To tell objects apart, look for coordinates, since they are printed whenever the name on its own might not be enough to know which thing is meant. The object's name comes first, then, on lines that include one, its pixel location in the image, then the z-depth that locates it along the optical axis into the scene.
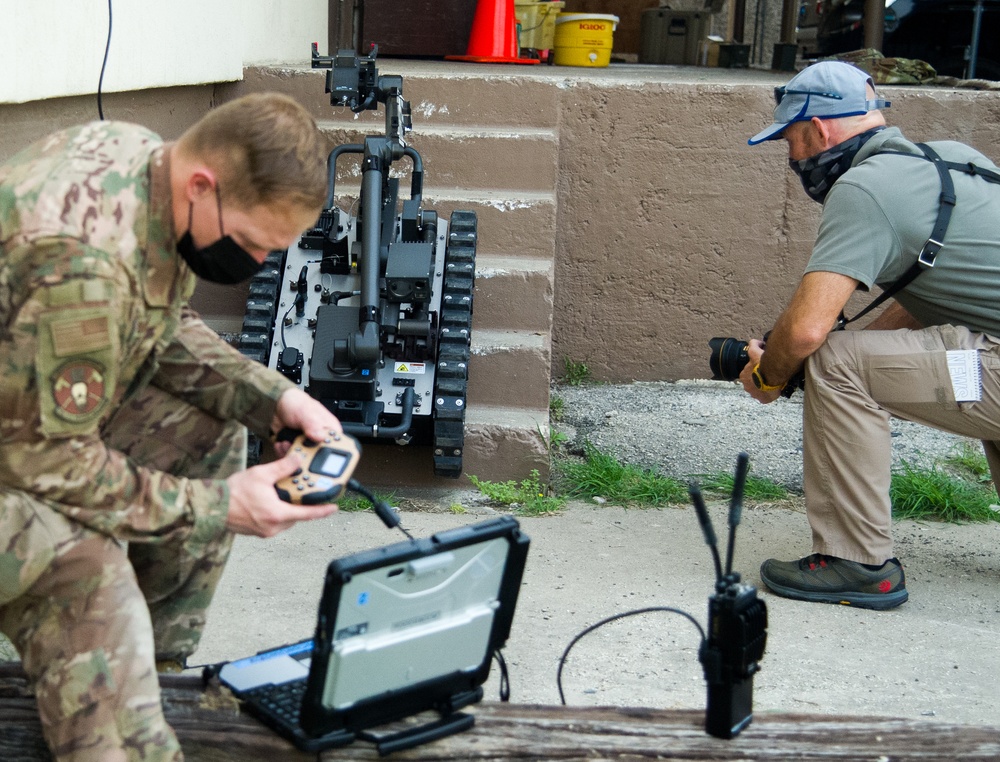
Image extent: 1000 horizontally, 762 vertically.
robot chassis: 4.23
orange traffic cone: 7.86
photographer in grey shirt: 3.52
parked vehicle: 8.81
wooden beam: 2.28
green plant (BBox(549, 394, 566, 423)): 5.46
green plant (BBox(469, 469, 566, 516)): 4.41
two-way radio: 2.26
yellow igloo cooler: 7.95
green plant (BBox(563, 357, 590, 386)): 5.98
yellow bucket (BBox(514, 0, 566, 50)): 8.68
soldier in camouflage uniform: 1.93
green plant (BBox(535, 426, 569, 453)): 5.07
